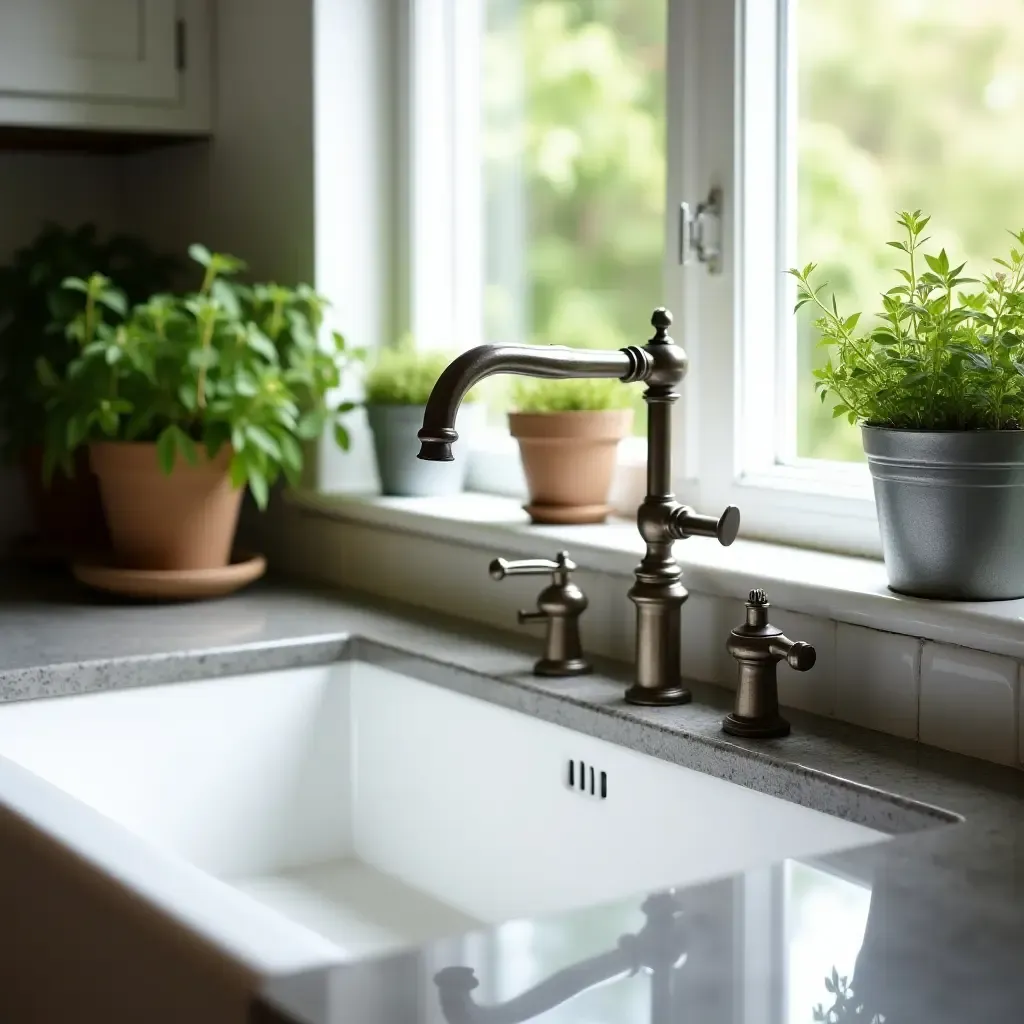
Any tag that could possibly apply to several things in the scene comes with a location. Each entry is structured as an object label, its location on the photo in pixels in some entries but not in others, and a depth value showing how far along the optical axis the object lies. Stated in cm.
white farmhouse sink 143
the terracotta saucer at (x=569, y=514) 188
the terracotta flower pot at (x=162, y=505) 203
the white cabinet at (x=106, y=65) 222
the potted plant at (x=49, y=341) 234
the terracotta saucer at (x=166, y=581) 204
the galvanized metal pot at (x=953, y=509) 126
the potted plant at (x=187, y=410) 199
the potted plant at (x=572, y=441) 185
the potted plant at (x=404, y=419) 212
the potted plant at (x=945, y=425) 126
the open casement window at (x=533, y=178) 194
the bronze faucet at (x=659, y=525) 143
